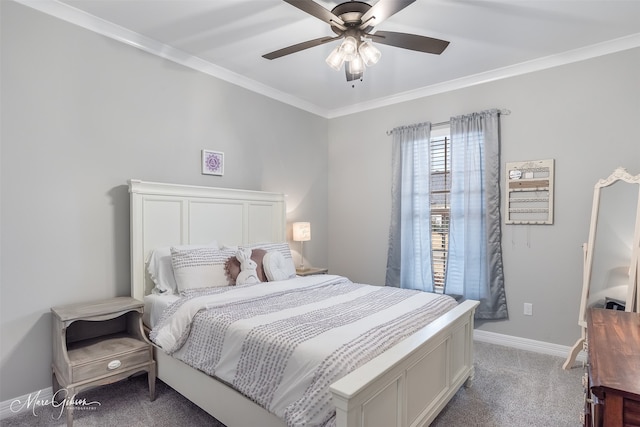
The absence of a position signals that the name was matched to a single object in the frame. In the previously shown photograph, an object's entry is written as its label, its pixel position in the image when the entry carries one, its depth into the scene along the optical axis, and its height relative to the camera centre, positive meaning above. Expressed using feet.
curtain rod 11.18 +3.13
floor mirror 8.45 -1.08
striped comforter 4.92 -2.21
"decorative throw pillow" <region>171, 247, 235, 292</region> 8.52 -1.59
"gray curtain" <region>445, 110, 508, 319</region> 11.23 -0.28
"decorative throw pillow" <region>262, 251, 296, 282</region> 9.70 -1.78
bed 4.78 -2.38
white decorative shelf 10.45 +0.51
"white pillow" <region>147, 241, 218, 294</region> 8.87 -1.72
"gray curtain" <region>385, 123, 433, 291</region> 12.71 -0.17
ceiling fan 6.17 +3.47
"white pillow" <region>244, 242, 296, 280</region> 10.53 -1.39
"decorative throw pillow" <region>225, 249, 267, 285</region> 9.26 -1.64
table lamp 13.28 -0.97
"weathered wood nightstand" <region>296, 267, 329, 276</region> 12.40 -2.41
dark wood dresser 3.32 -1.85
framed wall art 10.88 +1.46
